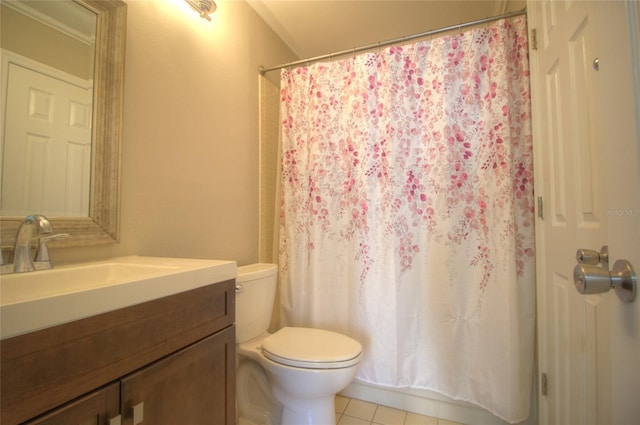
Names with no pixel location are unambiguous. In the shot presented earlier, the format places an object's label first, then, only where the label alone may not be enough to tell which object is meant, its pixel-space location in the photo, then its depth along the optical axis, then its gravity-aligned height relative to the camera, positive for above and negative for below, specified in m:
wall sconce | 1.22 +0.98
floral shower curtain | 1.25 +0.05
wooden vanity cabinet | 0.44 -0.29
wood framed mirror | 0.90 +0.34
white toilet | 1.12 -0.59
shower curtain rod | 1.27 +0.98
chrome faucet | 0.70 -0.04
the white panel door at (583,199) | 0.43 +0.05
